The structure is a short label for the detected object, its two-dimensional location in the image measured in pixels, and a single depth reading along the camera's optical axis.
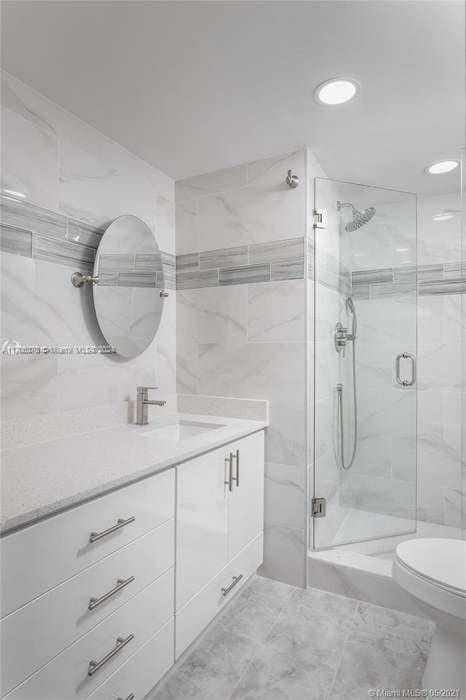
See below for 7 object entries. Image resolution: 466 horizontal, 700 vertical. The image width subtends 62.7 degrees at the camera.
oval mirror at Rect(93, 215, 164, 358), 1.71
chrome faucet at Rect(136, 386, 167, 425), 1.85
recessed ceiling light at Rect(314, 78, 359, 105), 1.41
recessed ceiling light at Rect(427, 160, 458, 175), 2.00
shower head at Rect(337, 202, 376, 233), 2.02
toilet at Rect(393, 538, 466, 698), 1.21
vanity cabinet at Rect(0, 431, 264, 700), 0.84
